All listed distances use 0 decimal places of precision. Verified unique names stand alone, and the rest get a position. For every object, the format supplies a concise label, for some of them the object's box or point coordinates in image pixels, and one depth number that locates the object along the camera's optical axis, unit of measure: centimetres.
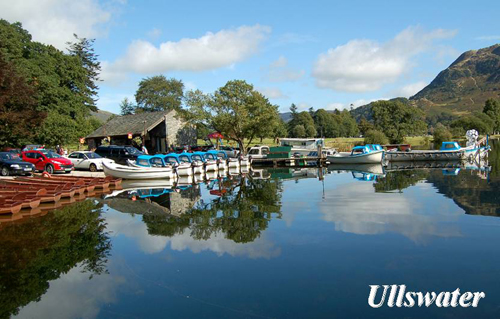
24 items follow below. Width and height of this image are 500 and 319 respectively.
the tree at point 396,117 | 9127
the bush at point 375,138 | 6600
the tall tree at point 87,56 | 7856
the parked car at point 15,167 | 2622
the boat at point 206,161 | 3337
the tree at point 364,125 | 11468
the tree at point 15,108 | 3212
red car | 2827
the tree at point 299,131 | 12020
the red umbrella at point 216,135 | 4866
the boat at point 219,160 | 3535
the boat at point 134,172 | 2725
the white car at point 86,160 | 3086
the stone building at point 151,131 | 4562
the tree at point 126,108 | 9038
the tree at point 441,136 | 7725
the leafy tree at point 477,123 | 10181
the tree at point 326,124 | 13600
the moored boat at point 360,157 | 4028
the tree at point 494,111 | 11906
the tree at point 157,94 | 8556
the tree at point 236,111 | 4559
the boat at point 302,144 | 5100
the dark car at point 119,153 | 3431
